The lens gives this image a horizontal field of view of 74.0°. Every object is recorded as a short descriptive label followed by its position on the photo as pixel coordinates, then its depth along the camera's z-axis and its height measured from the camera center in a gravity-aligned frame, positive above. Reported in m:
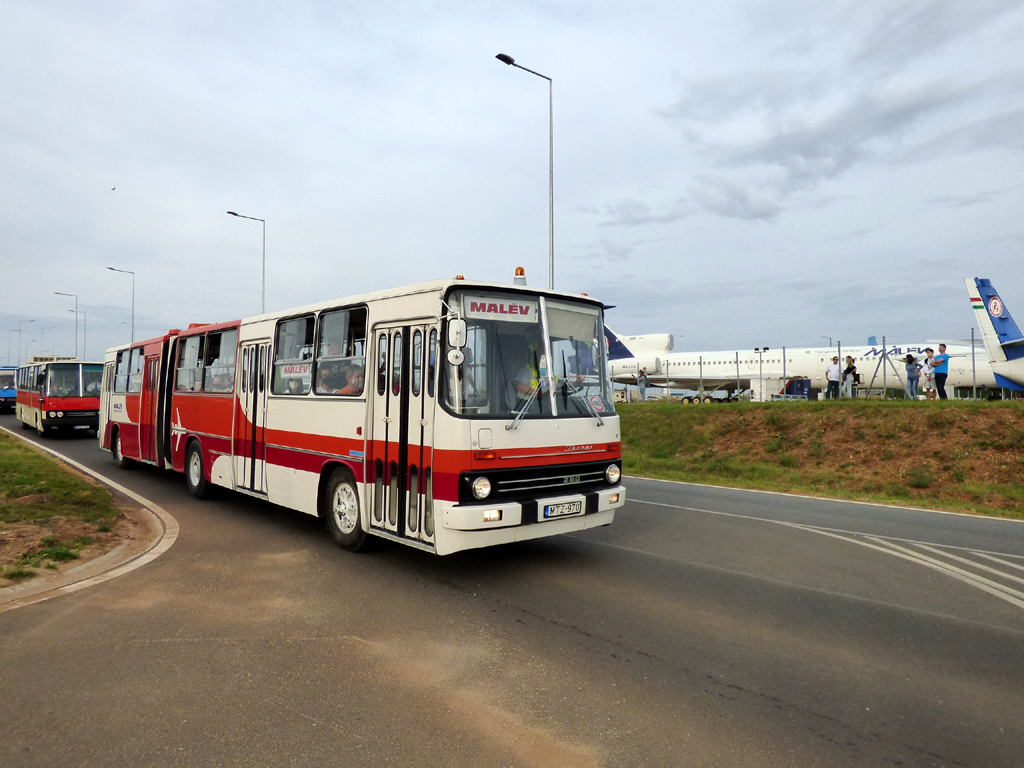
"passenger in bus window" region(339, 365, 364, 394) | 7.49 +0.08
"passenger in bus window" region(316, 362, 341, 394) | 7.93 +0.11
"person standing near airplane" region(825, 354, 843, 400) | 23.97 +0.34
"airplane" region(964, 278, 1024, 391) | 26.14 +2.00
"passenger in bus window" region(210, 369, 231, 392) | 10.36 +0.10
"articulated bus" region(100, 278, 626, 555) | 6.26 -0.30
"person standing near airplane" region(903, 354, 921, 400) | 22.05 +0.30
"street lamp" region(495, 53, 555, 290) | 21.62 +6.18
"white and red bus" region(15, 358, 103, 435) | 22.80 -0.21
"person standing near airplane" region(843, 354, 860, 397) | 24.26 +0.23
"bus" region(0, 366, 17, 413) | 41.47 -0.05
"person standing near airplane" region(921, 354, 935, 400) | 22.27 +0.41
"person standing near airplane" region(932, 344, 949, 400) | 21.59 +0.43
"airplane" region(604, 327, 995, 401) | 35.59 +1.31
